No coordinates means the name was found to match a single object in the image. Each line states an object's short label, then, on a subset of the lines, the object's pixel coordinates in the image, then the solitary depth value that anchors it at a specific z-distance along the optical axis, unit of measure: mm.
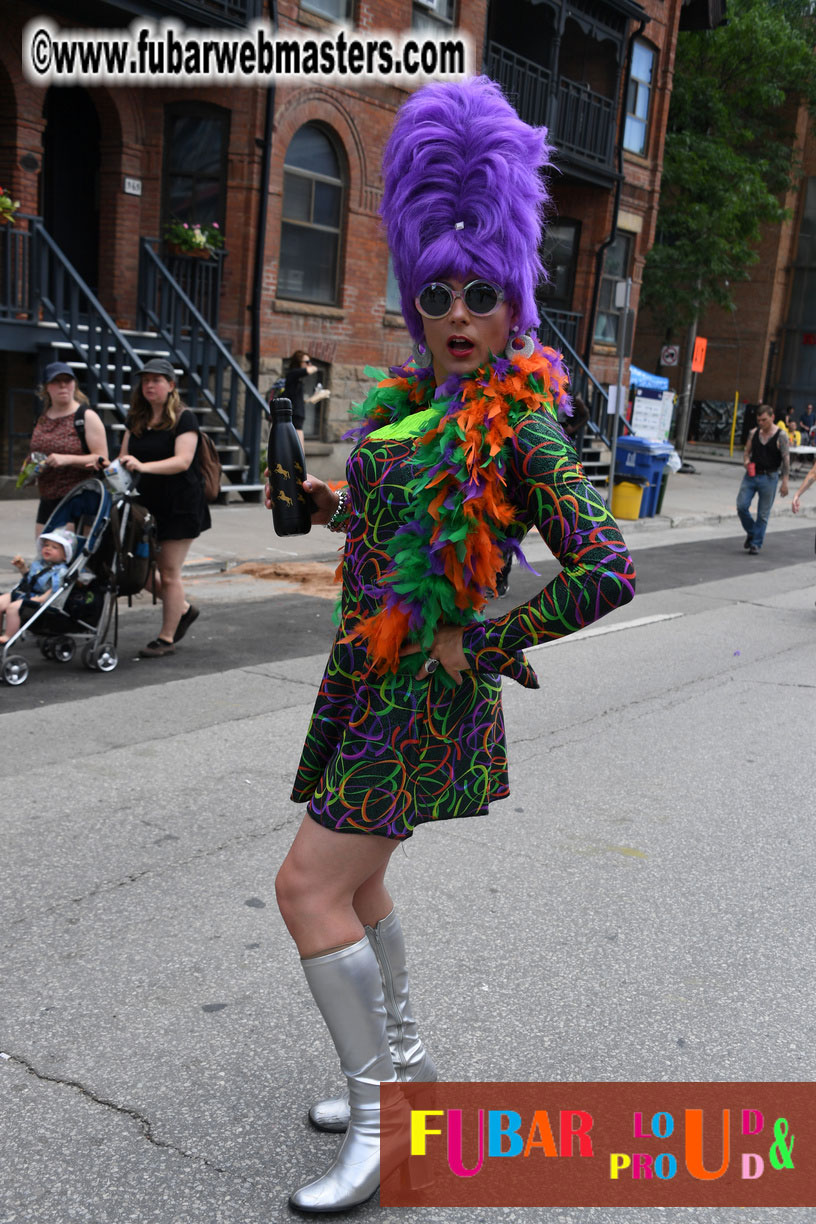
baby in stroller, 6840
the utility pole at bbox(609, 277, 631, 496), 16641
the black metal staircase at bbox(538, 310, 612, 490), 21478
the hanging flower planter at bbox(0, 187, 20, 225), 12195
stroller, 6941
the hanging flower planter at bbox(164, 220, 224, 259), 14945
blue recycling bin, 17922
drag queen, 2172
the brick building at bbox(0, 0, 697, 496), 13398
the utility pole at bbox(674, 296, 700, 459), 30942
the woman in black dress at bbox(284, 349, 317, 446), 13578
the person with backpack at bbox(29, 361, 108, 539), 7520
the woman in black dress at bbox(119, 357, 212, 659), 7367
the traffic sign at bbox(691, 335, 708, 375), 27078
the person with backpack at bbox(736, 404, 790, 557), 14617
